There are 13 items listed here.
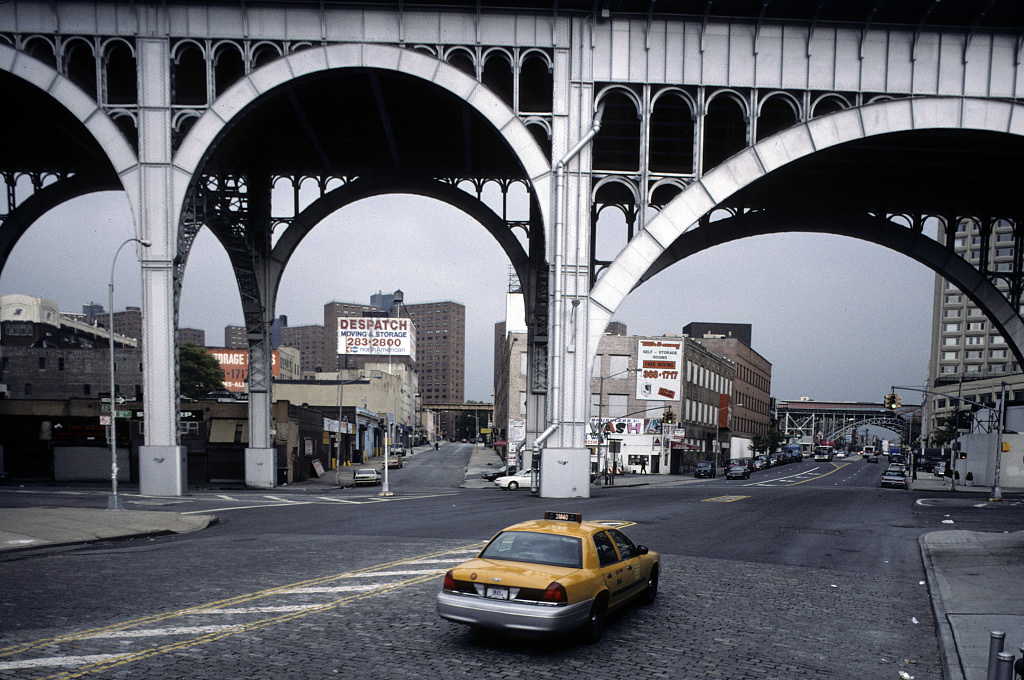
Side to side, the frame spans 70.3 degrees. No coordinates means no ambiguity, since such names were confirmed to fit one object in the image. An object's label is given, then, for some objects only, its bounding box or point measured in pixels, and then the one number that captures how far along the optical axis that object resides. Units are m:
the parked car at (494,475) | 53.50
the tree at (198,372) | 107.25
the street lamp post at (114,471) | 25.33
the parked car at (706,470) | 70.56
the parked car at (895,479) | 52.46
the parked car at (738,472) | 63.09
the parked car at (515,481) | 41.44
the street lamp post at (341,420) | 69.31
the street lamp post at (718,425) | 93.50
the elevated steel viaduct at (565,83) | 30.58
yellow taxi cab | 8.50
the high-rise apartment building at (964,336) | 142.25
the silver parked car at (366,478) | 48.94
